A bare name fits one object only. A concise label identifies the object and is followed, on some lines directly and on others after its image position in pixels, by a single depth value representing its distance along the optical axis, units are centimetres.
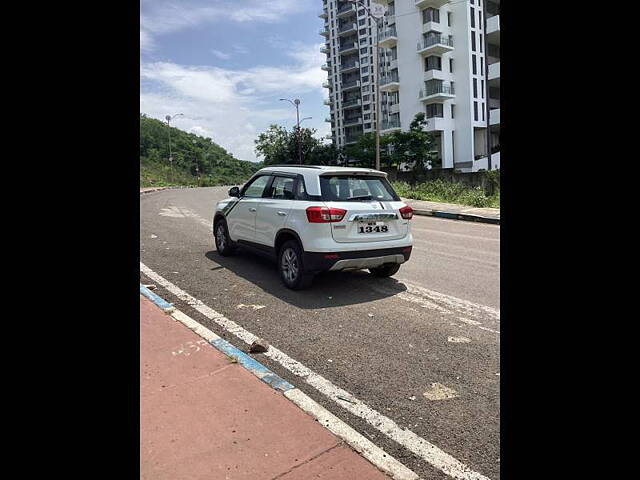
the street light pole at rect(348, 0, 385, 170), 2326
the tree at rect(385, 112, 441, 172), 3594
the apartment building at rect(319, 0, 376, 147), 7421
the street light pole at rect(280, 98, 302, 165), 4249
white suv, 593
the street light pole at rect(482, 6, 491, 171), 3791
